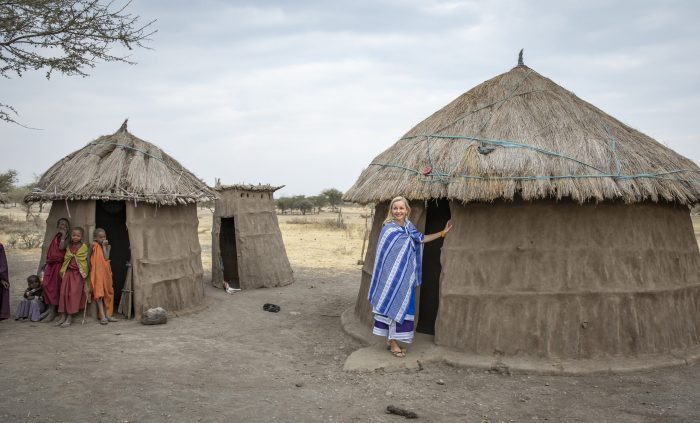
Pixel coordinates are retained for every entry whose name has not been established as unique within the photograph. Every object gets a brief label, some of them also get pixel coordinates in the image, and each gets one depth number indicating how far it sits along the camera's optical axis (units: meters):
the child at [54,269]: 7.75
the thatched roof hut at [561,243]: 5.73
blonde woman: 5.82
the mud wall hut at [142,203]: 7.99
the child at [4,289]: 7.37
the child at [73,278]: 7.57
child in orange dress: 7.70
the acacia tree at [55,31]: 5.98
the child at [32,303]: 7.79
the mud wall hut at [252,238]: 11.04
